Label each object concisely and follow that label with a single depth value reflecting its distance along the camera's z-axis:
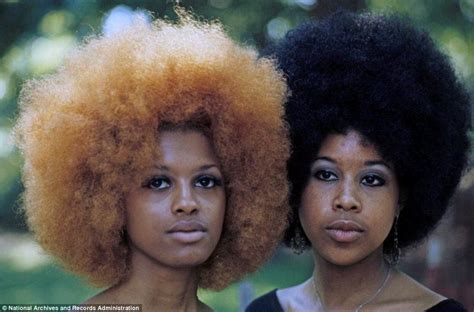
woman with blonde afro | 3.16
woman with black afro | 3.54
